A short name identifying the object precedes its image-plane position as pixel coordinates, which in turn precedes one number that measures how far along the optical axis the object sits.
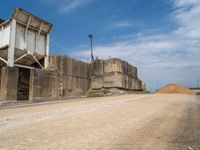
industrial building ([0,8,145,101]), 16.53
